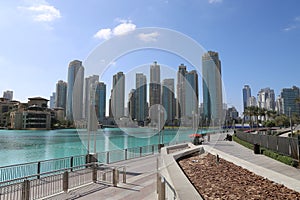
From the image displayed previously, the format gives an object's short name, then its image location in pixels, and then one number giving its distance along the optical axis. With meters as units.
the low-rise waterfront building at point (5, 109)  87.94
